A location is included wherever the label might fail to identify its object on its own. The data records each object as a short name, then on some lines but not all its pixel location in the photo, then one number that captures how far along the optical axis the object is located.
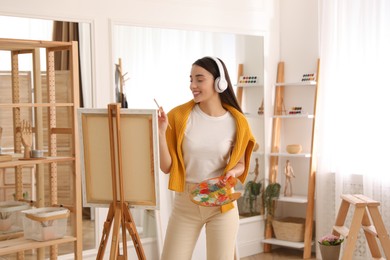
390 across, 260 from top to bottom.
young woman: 3.40
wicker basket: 5.83
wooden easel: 3.36
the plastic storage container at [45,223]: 3.86
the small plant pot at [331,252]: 4.96
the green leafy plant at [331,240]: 4.98
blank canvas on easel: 3.37
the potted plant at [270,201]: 5.91
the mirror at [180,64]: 5.04
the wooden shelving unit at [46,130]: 3.91
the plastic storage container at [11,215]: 4.00
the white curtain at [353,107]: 5.21
